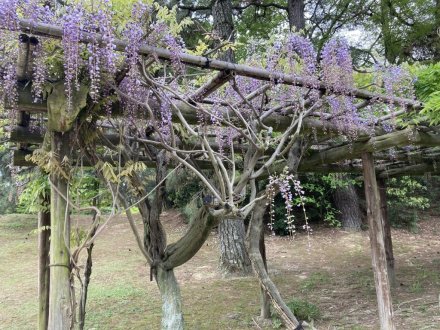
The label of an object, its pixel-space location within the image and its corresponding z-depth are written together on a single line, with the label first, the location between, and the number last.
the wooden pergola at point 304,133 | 2.38
